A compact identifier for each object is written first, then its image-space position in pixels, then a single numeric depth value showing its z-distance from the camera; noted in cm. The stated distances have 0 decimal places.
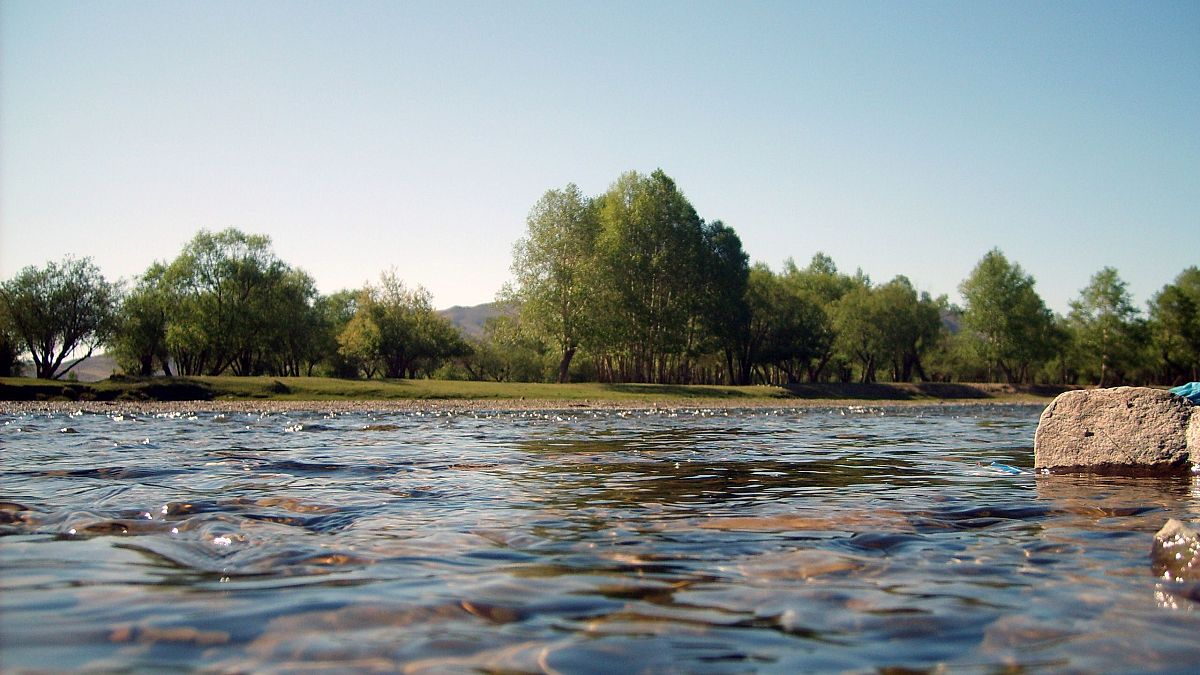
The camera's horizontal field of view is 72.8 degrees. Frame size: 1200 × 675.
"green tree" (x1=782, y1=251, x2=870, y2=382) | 8250
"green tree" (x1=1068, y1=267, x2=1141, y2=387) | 8781
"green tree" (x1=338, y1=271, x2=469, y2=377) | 7431
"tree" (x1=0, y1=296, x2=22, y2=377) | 6186
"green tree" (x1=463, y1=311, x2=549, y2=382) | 9206
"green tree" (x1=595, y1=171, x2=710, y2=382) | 6456
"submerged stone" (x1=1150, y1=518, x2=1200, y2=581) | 401
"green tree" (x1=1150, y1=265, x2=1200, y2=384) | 9012
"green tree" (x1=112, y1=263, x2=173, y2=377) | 7381
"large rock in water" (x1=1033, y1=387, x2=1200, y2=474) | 929
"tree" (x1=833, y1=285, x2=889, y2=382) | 8656
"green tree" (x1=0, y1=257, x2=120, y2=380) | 6625
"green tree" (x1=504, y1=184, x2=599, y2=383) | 6328
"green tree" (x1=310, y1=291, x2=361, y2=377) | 8404
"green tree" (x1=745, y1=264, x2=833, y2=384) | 8062
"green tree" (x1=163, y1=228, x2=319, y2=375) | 7406
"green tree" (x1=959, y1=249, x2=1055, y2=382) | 8544
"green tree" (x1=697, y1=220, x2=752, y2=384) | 6925
